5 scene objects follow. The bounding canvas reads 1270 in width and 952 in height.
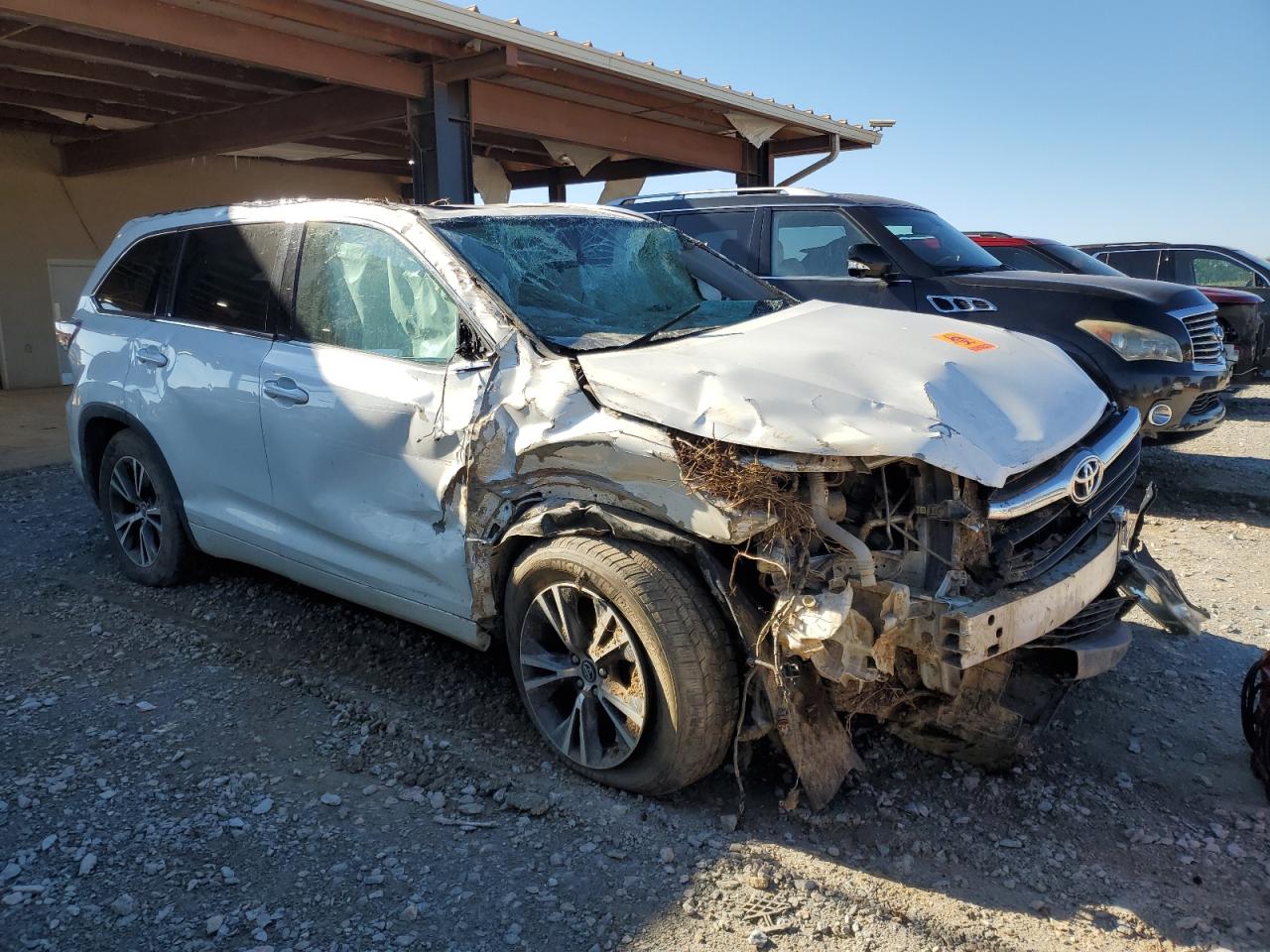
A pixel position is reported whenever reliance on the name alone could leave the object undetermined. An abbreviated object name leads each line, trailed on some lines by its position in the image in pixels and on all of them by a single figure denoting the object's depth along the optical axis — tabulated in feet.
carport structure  25.26
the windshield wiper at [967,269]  23.45
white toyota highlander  9.42
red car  31.58
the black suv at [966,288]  22.03
